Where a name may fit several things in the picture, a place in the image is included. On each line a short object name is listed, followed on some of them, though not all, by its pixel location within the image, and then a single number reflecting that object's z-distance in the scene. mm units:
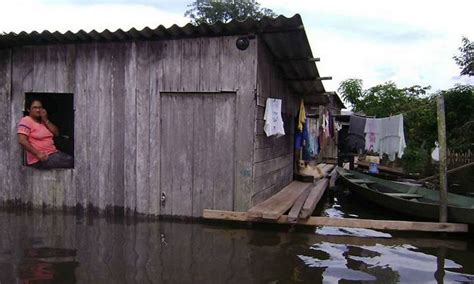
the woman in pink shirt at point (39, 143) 8002
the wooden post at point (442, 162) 7525
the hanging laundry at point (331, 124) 15305
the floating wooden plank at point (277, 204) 6914
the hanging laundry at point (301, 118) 10750
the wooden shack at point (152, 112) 7387
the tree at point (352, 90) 33438
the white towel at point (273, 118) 7805
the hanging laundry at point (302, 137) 11854
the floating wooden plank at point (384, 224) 7137
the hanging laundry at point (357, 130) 14883
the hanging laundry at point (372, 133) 11117
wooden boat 7432
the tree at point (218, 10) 34562
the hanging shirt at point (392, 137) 10234
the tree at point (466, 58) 23002
